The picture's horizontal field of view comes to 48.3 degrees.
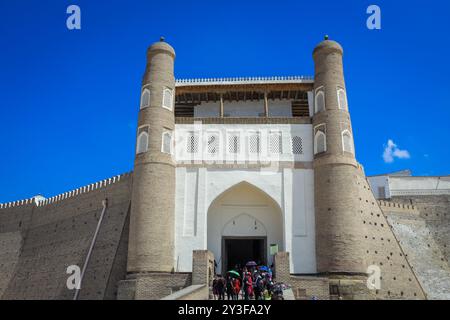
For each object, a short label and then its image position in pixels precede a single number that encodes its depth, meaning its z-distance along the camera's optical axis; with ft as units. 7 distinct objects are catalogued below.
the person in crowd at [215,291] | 41.86
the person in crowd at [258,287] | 40.22
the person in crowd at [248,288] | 40.88
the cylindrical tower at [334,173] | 50.52
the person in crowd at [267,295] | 38.51
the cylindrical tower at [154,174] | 50.98
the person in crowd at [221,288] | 41.16
